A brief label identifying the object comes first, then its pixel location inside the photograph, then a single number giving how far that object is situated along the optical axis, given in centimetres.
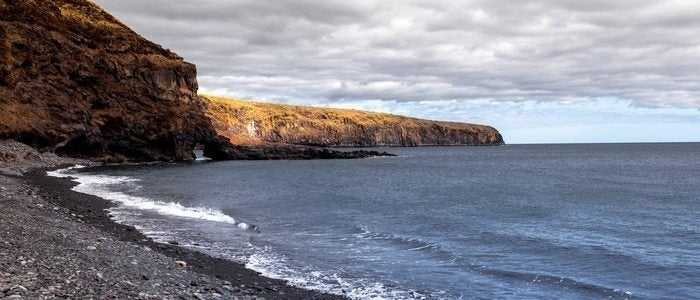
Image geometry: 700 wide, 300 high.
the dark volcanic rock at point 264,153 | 11344
